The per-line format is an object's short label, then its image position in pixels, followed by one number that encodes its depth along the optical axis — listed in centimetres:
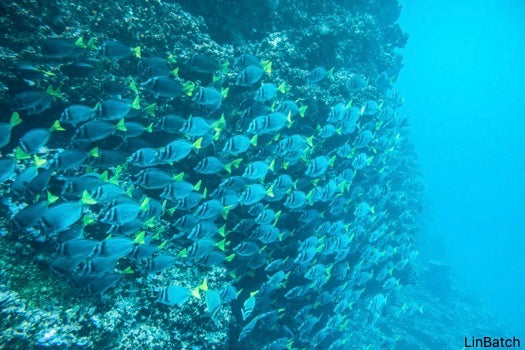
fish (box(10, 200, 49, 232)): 337
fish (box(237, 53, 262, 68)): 540
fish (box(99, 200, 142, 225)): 365
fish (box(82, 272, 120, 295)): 373
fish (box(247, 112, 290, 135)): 496
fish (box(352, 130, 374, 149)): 698
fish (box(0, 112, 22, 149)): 361
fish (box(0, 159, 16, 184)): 358
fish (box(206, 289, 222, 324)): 444
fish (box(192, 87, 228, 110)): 459
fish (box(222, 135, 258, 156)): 480
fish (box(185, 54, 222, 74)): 480
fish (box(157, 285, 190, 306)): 392
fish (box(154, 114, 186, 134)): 439
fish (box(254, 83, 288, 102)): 526
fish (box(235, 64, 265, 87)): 500
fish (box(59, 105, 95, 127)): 398
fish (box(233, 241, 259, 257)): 530
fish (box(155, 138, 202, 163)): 415
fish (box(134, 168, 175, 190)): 420
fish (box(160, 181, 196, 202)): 429
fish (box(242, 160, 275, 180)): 507
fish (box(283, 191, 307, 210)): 574
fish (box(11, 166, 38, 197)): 366
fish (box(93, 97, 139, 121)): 399
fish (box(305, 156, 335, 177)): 591
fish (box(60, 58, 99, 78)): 463
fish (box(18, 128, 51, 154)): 374
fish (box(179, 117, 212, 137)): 441
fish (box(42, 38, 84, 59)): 402
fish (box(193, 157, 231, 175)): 464
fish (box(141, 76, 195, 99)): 430
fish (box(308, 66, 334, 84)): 636
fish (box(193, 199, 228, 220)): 450
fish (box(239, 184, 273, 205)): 499
